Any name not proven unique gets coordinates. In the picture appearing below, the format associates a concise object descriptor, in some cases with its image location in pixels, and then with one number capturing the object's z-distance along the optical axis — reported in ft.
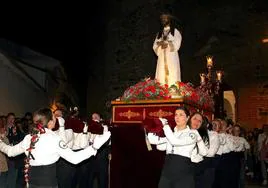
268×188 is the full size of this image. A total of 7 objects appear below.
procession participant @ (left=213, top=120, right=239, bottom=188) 24.75
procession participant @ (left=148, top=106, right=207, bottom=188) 14.37
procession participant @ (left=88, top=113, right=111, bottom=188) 24.12
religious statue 25.63
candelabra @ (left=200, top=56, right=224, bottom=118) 30.83
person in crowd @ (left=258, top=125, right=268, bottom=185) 37.65
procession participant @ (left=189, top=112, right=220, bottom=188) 16.79
